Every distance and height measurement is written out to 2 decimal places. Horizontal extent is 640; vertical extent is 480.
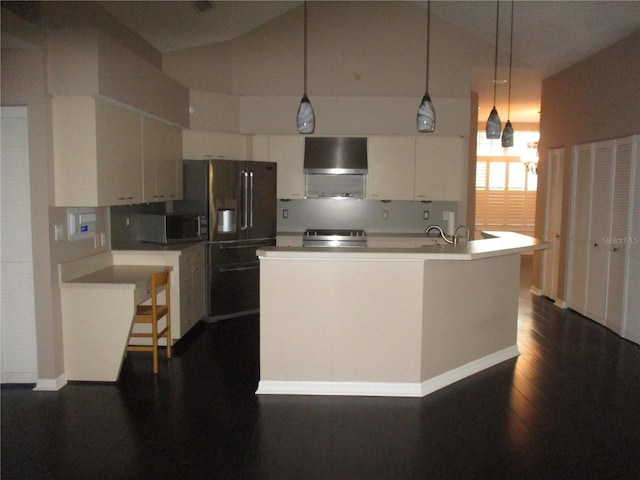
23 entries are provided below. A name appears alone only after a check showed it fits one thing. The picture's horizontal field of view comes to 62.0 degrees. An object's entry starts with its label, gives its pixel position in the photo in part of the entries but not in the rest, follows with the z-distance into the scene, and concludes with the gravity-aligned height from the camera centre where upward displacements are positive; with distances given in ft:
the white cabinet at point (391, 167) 21.57 +1.30
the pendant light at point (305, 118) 13.07 +1.97
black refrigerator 19.03 -0.87
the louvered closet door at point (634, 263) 16.72 -1.96
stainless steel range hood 21.45 +1.71
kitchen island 12.36 -2.81
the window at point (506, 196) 38.11 +0.30
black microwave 17.38 -1.03
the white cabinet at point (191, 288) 16.69 -2.99
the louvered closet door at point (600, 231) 18.53 -1.06
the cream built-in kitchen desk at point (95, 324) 13.05 -3.13
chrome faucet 14.67 -1.09
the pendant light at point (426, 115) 13.01 +2.06
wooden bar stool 13.87 -3.12
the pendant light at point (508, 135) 15.40 +1.88
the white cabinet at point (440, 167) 21.53 +1.32
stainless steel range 21.24 -1.64
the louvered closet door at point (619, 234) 17.34 -1.10
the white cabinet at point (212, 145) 20.15 +2.01
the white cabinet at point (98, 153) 12.69 +1.10
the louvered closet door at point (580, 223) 20.08 -0.87
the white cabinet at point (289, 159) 21.71 +1.59
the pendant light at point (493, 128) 14.48 +1.97
